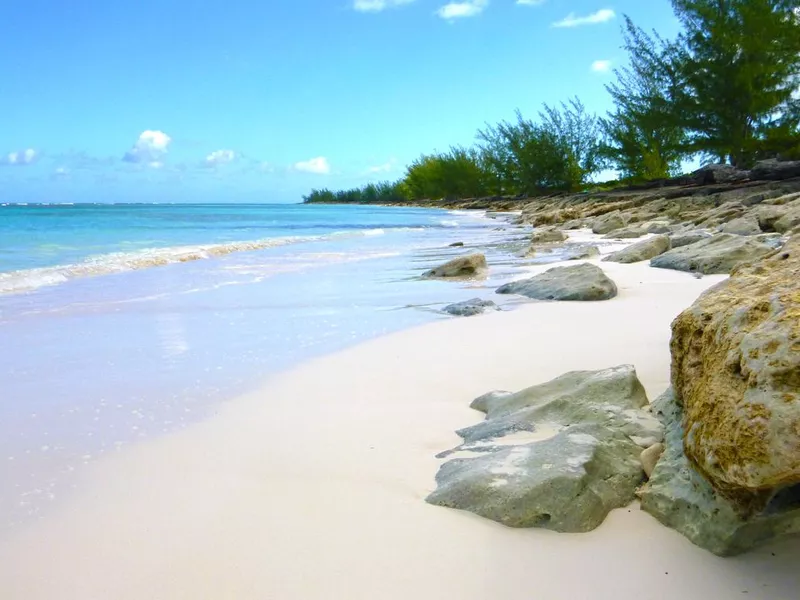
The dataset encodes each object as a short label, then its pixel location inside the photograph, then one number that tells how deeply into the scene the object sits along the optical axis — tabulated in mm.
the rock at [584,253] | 7784
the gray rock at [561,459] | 1599
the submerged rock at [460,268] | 6797
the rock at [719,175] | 20234
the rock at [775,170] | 17016
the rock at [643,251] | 6722
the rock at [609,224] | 12984
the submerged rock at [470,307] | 4387
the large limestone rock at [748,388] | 1135
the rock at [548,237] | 11117
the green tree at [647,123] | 26031
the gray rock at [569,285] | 4562
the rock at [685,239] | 7211
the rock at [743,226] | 7671
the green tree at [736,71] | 21531
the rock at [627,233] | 10828
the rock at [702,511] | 1343
